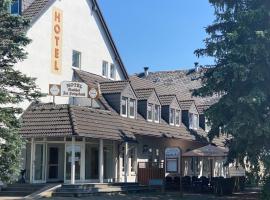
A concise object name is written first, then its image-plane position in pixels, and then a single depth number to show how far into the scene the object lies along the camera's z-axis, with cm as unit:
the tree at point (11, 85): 2059
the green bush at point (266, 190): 2403
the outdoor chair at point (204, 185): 3453
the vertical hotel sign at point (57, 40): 3412
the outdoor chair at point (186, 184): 3603
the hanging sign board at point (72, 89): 3117
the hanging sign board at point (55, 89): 3094
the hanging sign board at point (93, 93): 3219
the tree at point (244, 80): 2458
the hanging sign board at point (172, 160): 2938
